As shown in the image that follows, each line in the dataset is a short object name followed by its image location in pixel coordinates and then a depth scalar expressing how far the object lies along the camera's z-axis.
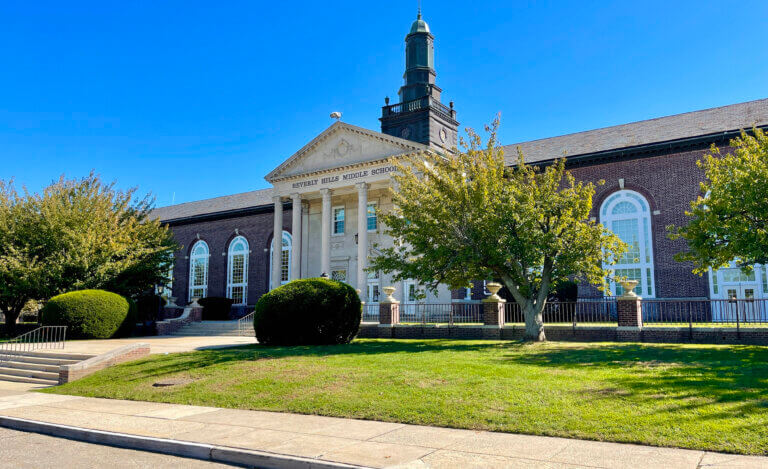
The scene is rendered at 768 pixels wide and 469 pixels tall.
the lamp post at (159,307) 39.19
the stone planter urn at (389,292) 23.75
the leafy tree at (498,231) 18.22
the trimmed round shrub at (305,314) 18.41
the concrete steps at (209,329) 29.34
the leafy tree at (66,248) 28.89
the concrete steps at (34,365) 16.27
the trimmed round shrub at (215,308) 40.19
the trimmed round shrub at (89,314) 25.31
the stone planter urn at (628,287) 18.69
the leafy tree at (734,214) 15.28
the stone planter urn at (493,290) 20.81
